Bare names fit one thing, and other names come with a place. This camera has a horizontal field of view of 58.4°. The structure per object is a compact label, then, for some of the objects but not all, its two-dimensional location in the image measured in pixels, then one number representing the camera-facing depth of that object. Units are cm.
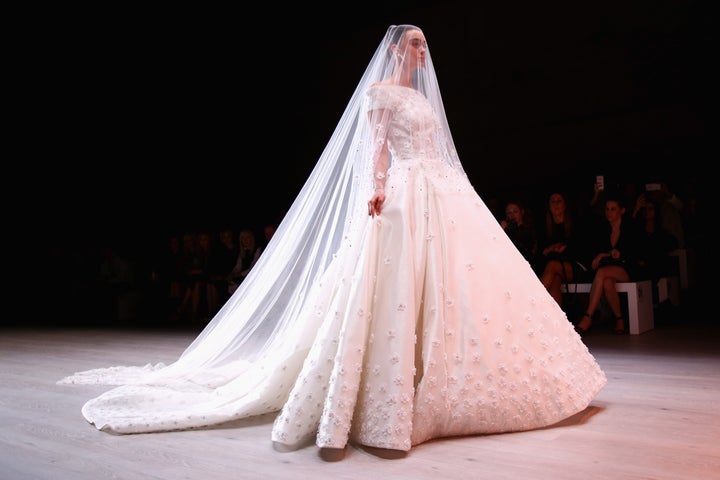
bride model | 189
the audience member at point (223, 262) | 615
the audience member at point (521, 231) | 493
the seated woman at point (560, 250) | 473
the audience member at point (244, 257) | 582
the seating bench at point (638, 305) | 435
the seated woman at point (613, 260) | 444
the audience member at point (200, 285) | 640
